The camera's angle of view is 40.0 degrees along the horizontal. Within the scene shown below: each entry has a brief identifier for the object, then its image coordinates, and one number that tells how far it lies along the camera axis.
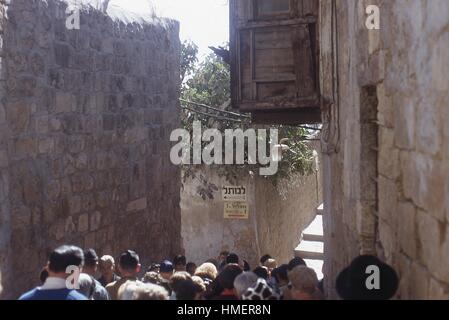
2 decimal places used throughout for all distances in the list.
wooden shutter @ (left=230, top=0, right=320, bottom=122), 6.36
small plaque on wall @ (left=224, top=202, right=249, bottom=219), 10.57
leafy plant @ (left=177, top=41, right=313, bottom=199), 10.88
